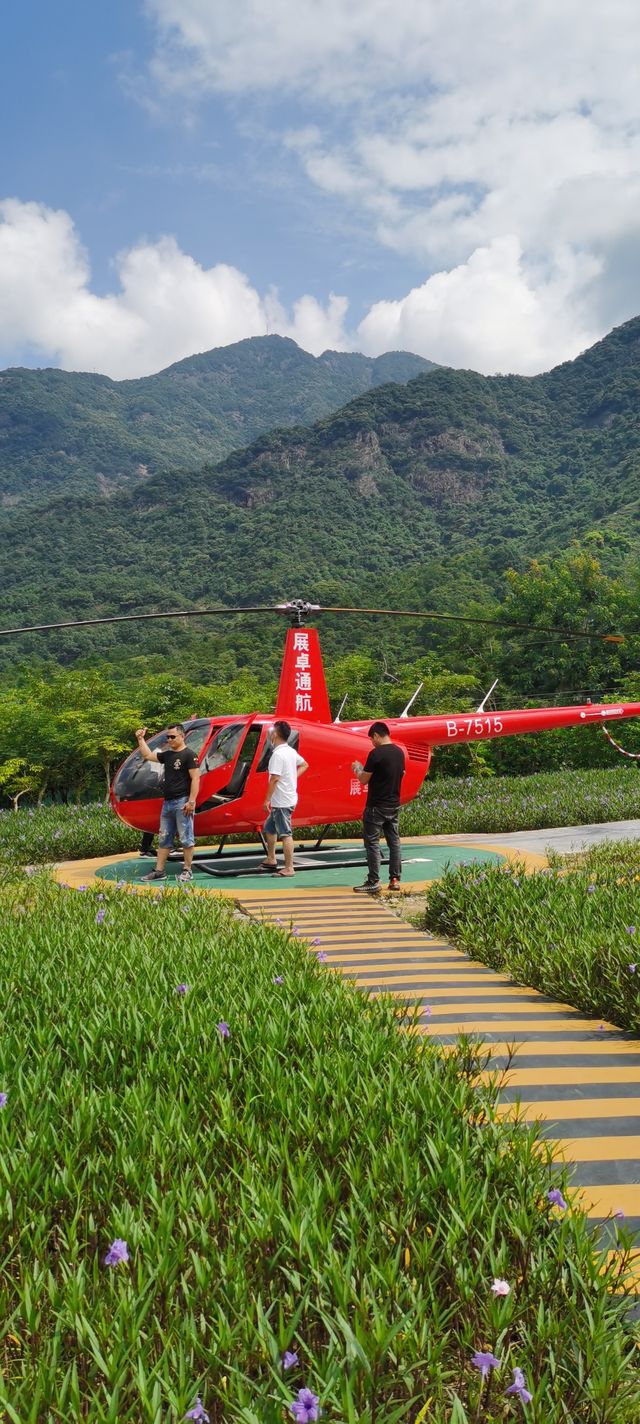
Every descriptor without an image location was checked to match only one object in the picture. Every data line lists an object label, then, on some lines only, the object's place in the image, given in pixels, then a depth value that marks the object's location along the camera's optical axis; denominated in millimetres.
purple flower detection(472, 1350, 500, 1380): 1608
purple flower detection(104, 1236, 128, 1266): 1866
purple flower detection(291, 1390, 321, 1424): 1441
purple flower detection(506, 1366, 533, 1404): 1580
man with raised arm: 8594
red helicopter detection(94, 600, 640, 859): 9312
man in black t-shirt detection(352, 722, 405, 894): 7945
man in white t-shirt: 8445
